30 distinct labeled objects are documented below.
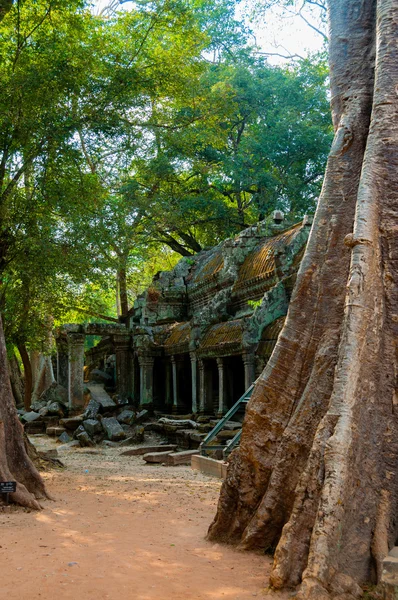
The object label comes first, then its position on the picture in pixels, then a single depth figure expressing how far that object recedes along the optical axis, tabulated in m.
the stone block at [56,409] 18.36
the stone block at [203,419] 15.14
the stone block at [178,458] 11.95
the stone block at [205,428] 13.99
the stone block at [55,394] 20.41
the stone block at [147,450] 13.84
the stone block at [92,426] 16.25
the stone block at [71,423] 17.23
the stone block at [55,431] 17.12
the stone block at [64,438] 16.26
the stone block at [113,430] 16.00
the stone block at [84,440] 15.43
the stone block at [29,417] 18.14
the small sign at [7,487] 6.52
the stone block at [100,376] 22.70
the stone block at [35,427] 18.00
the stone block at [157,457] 12.21
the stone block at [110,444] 15.47
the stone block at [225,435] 11.92
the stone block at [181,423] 14.64
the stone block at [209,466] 9.90
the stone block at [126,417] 17.47
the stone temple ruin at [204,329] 14.06
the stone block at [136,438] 15.53
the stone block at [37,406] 19.55
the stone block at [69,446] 15.05
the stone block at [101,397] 18.61
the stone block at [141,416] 17.56
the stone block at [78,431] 16.10
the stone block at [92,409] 17.31
